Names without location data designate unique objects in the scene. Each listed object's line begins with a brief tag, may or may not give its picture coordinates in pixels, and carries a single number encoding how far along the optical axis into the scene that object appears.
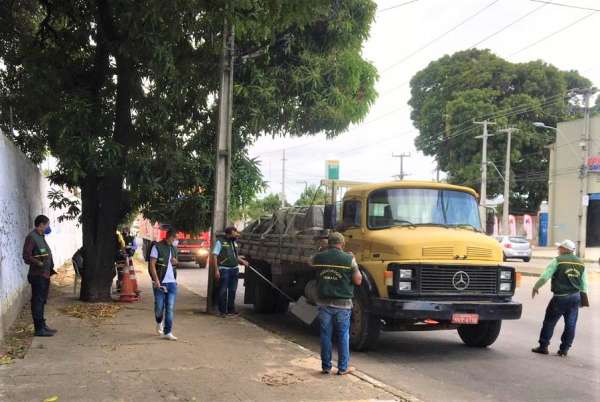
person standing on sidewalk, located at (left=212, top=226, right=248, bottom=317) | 11.28
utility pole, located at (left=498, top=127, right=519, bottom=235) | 40.14
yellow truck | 8.00
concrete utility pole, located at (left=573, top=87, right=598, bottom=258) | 30.66
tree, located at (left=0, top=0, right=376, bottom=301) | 11.58
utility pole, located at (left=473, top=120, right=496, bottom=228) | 39.83
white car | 31.64
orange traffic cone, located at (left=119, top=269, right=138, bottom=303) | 13.10
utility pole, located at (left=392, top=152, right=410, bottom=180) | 63.19
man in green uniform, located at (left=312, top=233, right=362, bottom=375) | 6.86
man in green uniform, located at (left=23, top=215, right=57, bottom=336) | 8.39
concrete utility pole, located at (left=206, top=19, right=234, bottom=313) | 11.57
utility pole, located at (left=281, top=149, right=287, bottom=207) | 73.06
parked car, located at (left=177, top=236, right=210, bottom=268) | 27.98
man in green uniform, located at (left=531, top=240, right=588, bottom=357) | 8.55
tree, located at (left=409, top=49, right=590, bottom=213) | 47.28
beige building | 41.47
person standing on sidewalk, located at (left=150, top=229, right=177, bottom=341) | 8.75
